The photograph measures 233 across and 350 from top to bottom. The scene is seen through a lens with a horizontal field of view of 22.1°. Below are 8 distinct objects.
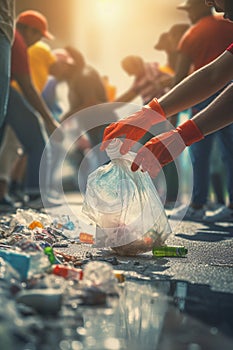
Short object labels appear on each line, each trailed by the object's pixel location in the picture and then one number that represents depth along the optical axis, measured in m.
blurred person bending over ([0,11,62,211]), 4.88
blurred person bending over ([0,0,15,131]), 3.34
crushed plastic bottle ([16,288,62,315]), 1.57
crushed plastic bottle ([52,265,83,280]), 1.96
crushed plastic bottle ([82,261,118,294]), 1.84
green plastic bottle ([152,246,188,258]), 2.68
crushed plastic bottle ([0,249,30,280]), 1.88
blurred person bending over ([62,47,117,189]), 6.91
